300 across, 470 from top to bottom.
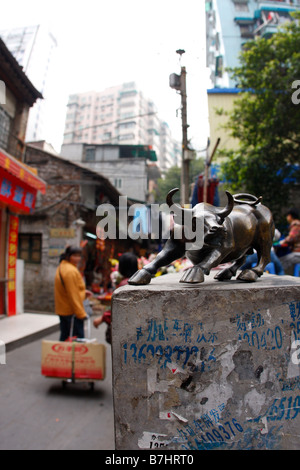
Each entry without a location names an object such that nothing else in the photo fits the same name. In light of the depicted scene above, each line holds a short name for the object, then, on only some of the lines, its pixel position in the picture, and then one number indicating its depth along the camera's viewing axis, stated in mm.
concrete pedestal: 1362
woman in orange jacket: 3955
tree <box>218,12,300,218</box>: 10094
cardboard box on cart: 3557
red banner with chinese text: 7645
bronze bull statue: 1513
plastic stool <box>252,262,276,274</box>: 3484
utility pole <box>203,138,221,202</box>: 6776
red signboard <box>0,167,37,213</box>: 6418
